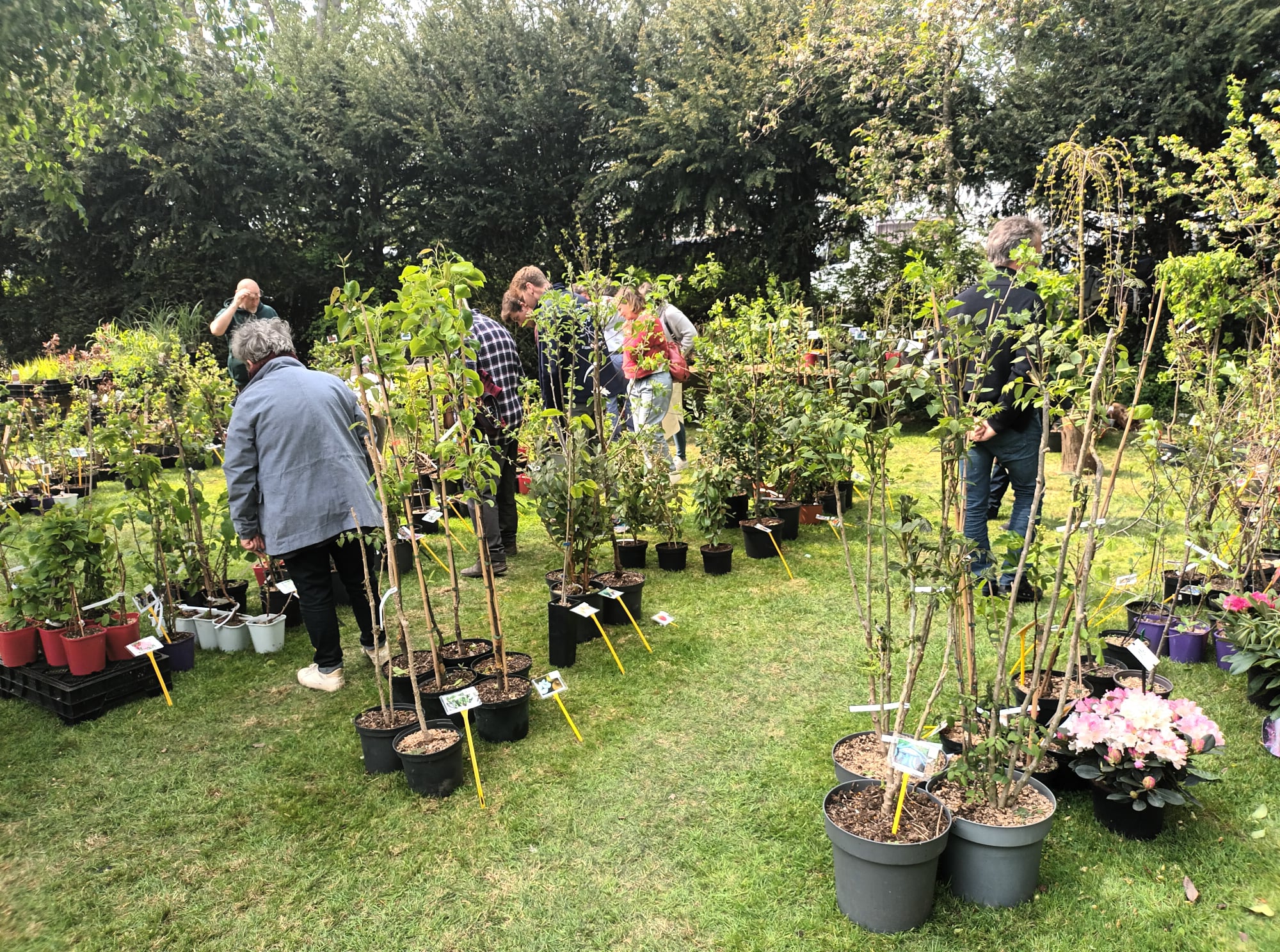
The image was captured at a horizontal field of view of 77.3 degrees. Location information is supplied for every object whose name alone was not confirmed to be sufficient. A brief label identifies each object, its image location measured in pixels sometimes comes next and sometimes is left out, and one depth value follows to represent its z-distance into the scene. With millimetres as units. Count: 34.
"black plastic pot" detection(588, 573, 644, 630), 4293
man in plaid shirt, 4887
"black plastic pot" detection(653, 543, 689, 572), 5180
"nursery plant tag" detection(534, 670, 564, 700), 3047
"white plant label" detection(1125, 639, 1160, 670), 2799
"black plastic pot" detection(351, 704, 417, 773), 2938
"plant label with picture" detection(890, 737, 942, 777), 2113
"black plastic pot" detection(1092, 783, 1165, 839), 2467
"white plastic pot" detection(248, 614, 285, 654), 4086
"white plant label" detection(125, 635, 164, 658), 3576
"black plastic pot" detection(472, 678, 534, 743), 3123
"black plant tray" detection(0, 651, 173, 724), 3408
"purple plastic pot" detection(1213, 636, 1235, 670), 3428
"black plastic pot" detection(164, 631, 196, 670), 3896
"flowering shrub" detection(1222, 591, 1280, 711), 2949
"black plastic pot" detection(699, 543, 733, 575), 5062
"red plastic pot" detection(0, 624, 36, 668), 3668
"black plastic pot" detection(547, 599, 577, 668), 3764
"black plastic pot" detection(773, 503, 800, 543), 5719
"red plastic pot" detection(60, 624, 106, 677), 3508
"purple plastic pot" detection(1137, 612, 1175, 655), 3578
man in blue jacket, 3344
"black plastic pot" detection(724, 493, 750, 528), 5964
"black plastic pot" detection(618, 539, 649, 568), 5234
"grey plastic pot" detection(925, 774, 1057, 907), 2170
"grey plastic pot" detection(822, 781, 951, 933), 2078
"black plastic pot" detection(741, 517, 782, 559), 5359
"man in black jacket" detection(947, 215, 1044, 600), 3752
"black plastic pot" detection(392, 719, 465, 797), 2787
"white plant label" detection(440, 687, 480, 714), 2830
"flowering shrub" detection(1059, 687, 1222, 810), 2389
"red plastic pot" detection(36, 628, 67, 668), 3611
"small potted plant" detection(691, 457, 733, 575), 5082
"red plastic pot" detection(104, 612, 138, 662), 3693
